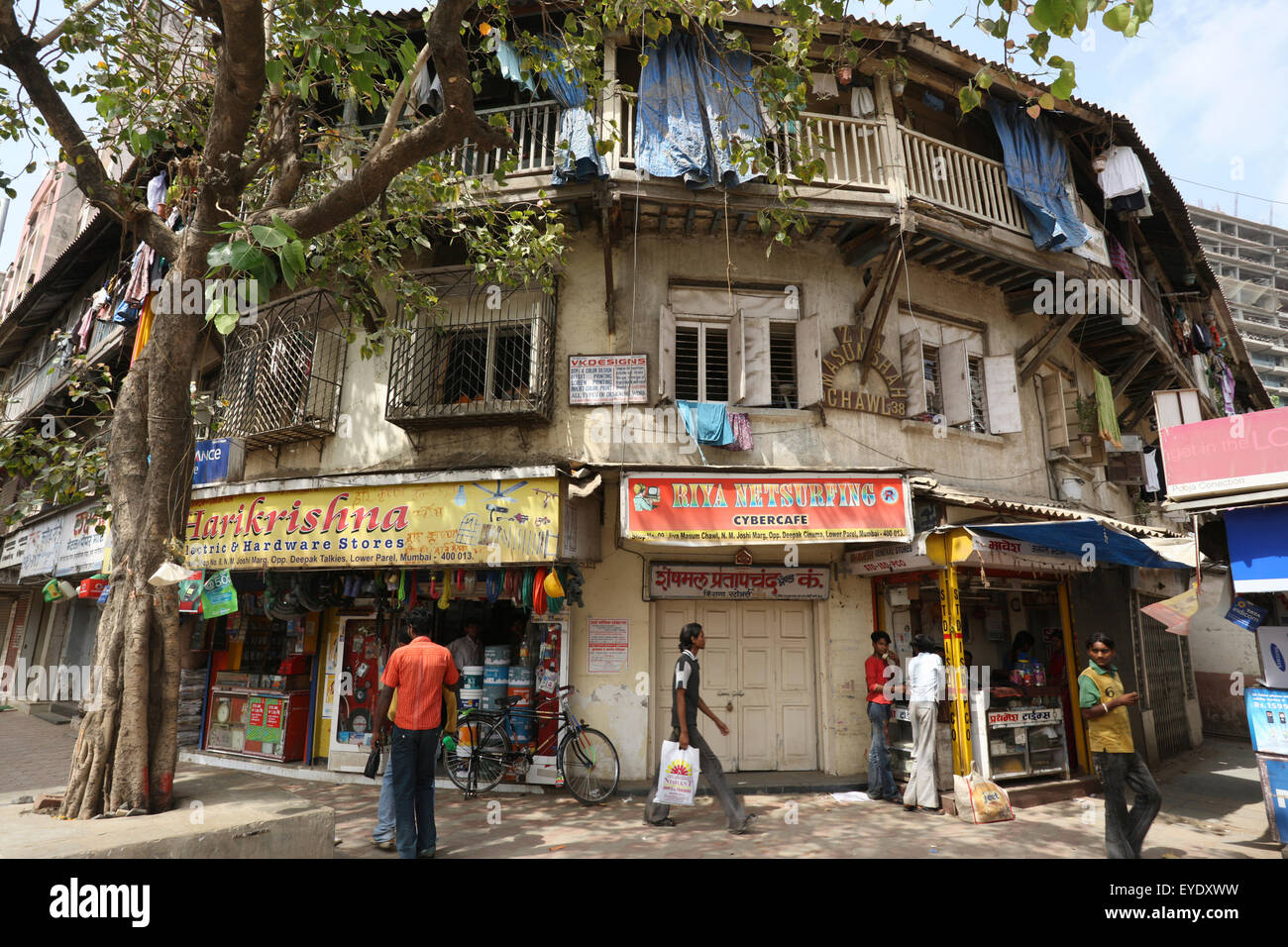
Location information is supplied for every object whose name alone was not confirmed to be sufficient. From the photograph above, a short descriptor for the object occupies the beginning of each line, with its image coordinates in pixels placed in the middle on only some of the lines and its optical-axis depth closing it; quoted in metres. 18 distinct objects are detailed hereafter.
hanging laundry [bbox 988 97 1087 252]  9.81
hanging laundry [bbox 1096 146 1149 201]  10.41
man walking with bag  6.54
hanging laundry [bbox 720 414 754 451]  8.66
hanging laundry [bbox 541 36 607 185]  8.36
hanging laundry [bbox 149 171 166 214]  11.67
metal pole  7.58
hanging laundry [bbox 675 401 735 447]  8.51
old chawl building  8.25
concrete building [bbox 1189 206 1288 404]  68.44
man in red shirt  8.05
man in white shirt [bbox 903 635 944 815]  7.58
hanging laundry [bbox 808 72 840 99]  9.87
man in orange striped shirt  5.54
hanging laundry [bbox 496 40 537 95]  8.48
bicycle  8.09
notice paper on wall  8.66
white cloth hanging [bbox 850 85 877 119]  9.69
